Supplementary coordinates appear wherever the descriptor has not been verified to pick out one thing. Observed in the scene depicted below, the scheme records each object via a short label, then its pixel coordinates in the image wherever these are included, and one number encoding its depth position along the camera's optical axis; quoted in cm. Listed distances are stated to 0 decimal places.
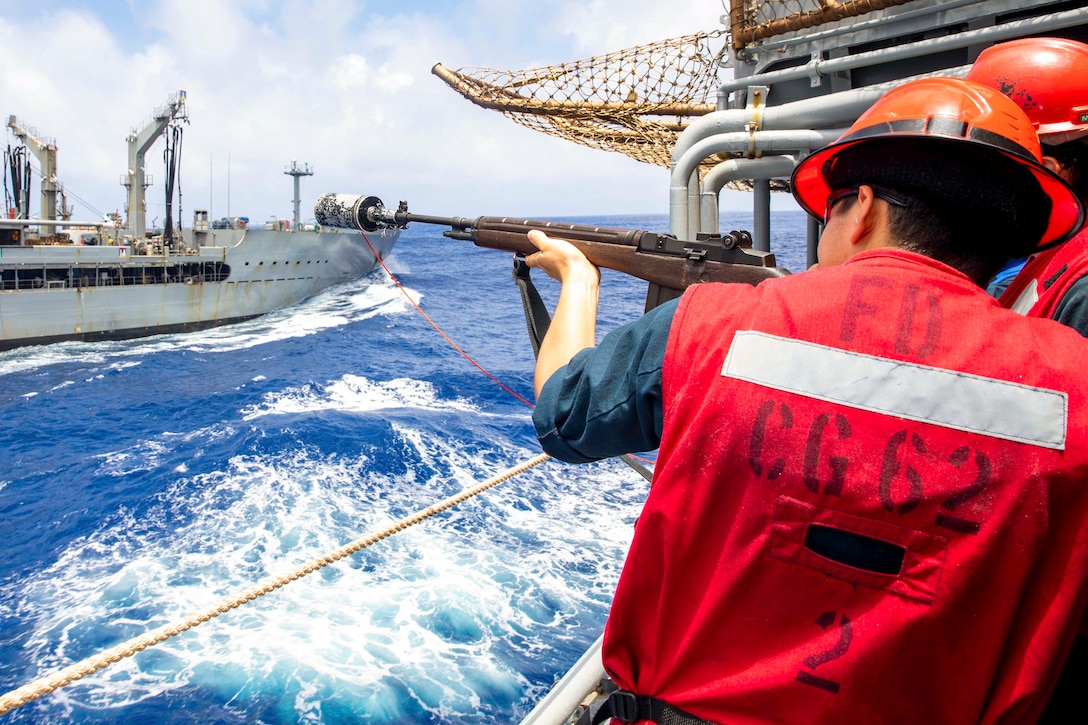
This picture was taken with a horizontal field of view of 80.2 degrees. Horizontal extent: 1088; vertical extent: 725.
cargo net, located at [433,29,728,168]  813
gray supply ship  2819
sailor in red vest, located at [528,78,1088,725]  92
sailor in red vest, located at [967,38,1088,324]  166
